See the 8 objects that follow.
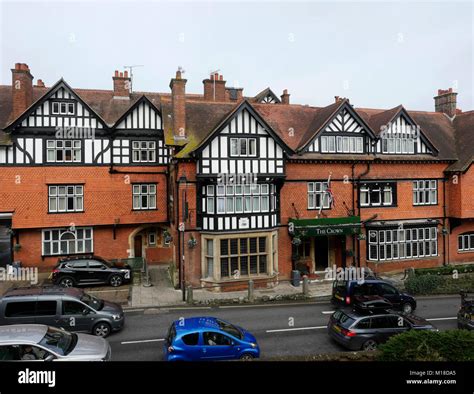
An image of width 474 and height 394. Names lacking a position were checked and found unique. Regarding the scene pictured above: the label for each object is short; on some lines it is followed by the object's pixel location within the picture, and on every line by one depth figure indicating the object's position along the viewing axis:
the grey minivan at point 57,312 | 12.48
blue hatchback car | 10.02
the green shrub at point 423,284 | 19.44
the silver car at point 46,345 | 8.09
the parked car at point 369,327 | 11.60
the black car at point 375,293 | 15.95
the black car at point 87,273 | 18.95
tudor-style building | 19.91
